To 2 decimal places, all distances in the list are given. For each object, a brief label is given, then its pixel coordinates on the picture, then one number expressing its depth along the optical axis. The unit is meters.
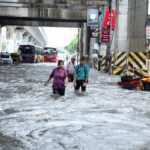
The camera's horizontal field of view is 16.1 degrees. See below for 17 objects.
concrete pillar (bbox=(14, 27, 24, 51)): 113.11
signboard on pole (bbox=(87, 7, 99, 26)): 52.17
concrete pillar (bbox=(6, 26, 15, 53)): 102.18
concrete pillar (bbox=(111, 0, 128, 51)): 42.50
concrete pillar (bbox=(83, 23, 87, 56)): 70.61
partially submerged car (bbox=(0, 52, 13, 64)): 65.81
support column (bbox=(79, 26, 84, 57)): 76.44
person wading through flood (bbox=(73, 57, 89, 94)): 19.81
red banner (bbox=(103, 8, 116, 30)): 44.09
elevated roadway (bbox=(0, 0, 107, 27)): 57.19
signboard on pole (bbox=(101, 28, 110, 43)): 43.19
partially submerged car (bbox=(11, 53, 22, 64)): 70.49
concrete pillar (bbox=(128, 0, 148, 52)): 36.09
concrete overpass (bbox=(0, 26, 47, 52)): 95.94
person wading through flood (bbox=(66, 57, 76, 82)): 25.17
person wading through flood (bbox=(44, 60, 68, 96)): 18.47
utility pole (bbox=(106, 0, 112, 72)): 40.64
